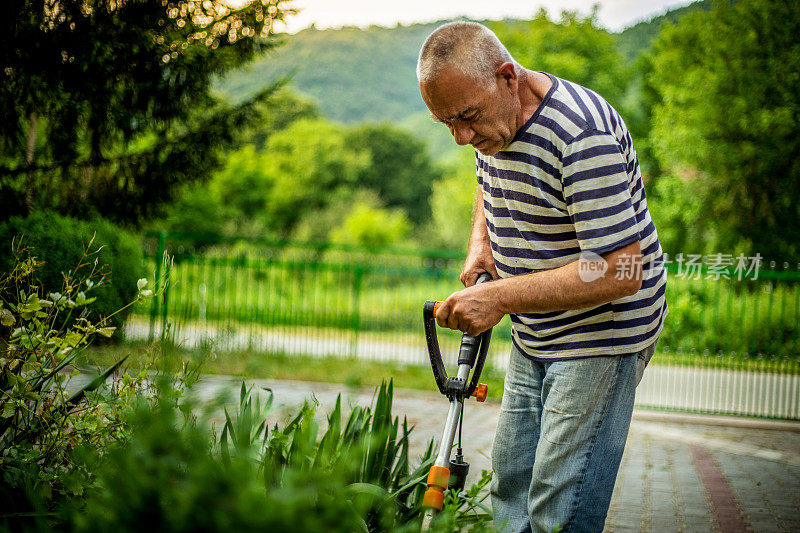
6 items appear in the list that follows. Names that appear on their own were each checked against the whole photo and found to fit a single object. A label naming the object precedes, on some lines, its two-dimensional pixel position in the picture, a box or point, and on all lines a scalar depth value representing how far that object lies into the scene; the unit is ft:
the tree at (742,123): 49.16
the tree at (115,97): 18.51
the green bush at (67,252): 14.14
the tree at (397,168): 166.20
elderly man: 6.03
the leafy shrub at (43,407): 7.51
